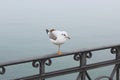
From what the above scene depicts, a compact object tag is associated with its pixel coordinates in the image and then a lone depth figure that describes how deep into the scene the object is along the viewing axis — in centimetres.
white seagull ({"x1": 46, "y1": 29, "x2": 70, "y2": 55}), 322
